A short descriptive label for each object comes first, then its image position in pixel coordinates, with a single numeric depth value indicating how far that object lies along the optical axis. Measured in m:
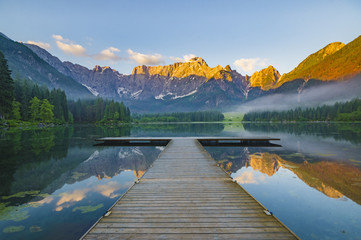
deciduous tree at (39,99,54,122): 90.62
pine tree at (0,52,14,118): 60.72
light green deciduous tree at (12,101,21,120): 77.66
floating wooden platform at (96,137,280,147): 35.97
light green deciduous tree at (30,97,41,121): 87.13
